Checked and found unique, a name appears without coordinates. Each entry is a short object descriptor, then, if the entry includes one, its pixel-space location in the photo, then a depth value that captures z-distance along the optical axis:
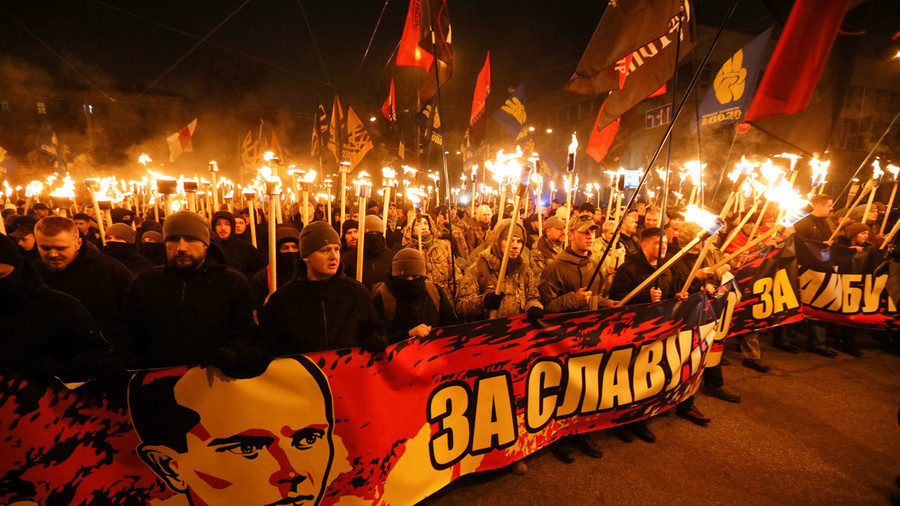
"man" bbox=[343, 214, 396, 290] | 4.75
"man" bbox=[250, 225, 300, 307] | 4.50
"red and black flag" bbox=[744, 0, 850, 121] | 3.46
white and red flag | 9.73
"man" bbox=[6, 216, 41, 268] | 4.55
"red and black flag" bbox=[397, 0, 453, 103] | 4.72
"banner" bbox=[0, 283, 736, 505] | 2.07
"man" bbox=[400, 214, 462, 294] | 5.23
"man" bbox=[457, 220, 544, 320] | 3.91
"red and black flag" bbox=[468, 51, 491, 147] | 8.55
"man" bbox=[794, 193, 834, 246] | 6.58
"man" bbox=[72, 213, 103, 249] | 6.37
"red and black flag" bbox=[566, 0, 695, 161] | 3.75
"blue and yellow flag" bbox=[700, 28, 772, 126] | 8.80
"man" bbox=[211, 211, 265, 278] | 5.37
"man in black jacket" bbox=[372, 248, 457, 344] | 3.27
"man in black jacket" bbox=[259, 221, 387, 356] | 2.67
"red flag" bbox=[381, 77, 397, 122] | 10.48
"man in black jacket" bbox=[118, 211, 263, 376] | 2.62
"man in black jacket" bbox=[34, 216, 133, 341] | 3.06
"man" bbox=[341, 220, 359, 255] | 5.22
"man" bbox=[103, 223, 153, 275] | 4.36
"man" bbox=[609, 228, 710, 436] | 4.09
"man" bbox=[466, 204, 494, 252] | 8.36
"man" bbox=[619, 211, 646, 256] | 6.47
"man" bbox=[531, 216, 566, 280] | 5.21
